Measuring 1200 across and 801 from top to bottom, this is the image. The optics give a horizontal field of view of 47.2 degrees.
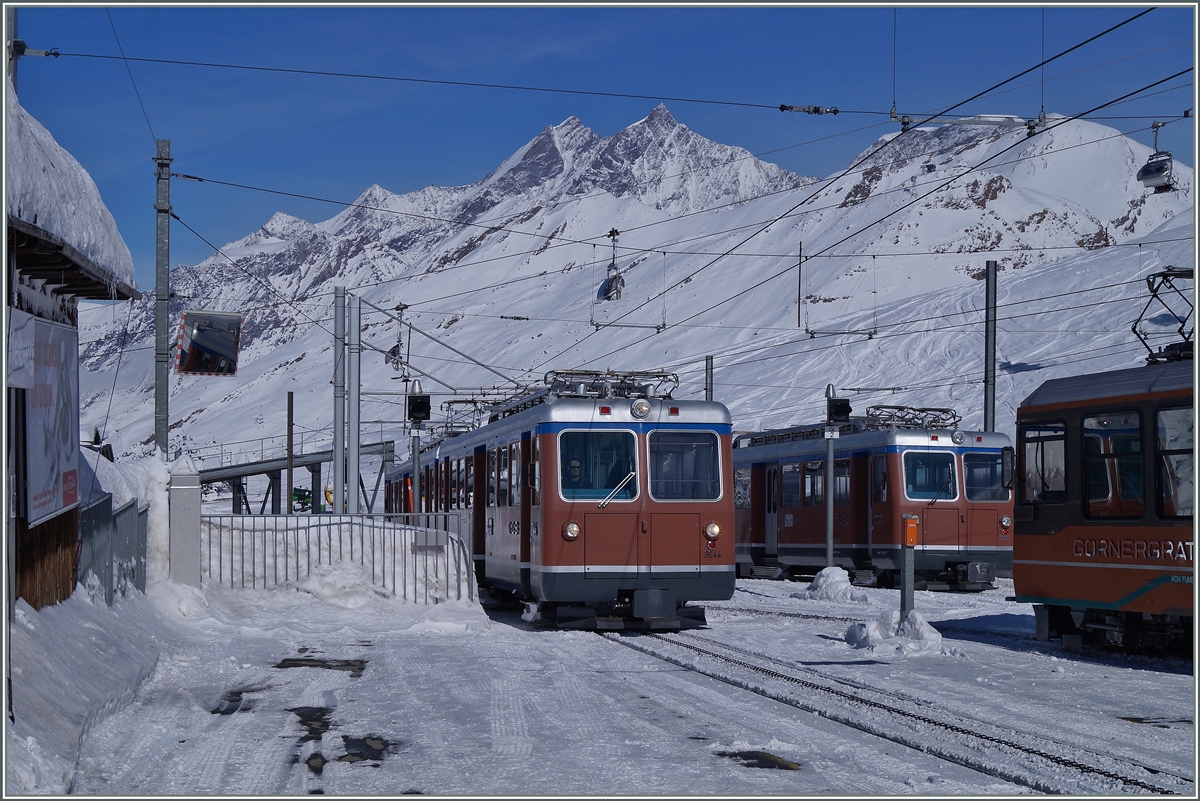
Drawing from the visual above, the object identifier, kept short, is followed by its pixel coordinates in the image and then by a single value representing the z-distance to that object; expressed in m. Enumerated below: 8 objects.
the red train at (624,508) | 16.64
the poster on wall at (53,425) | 8.88
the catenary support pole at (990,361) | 28.75
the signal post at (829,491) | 25.02
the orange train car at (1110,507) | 12.71
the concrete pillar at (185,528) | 17.41
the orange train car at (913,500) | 24.89
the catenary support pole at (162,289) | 20.58
